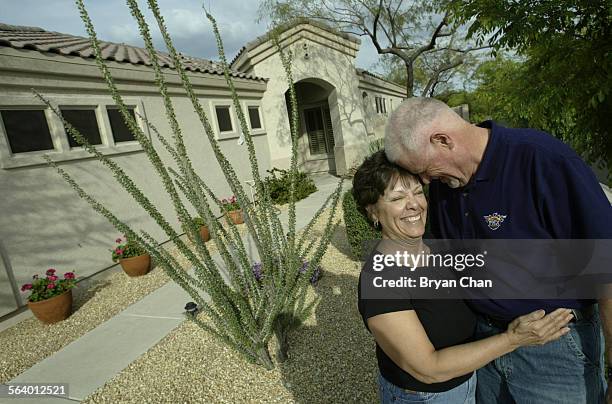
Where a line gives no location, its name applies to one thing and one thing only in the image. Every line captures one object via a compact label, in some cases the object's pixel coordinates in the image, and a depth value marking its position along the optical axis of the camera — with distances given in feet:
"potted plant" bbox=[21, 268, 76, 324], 15.62
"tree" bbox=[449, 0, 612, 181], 10.96
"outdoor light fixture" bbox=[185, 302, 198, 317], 13.36
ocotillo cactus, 8.00
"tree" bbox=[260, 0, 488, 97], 42.63
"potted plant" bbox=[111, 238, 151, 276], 20.15
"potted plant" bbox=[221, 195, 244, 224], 28.63
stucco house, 16.67
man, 4.23
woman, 4.25
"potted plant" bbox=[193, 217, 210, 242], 23.94
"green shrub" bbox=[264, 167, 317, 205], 37.11
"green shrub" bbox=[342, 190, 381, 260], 16.97
